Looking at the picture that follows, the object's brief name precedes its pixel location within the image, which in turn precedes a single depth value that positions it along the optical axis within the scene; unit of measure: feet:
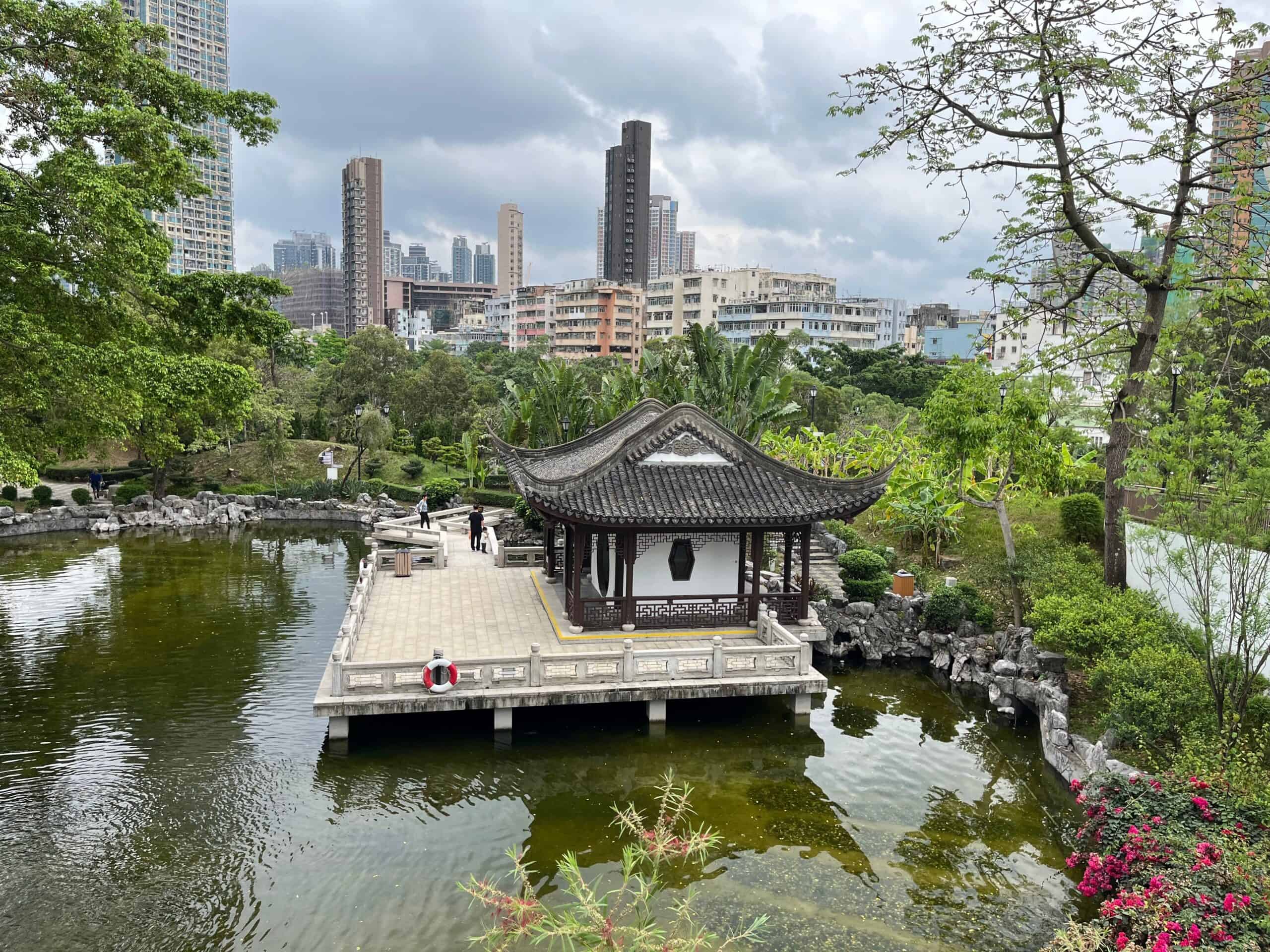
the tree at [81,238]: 43.45
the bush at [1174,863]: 27.02
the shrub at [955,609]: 63.26
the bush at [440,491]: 122.52
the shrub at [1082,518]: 71.15
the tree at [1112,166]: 50.80
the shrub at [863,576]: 67.46
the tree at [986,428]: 60.23
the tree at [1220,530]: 36.81
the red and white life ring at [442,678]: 44.60
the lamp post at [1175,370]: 47.57
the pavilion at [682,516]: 53.06
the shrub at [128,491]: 119.34
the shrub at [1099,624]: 47.09
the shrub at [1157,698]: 39.45
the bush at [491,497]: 125.49
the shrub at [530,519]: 98.32
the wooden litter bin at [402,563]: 72.74
